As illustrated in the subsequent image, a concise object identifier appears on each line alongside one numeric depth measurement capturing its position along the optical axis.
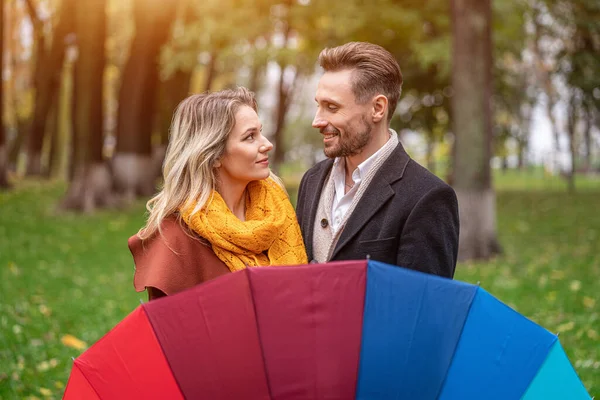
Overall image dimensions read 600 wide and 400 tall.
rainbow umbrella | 2.46
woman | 3.18
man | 3.21
